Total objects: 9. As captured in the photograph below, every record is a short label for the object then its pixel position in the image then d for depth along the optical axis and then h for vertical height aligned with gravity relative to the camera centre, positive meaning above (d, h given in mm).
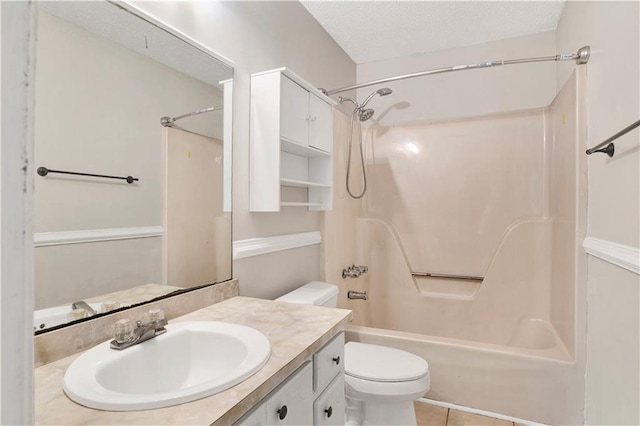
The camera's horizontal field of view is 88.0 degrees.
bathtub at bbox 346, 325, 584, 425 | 1653 -859
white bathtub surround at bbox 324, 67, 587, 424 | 1725 -269
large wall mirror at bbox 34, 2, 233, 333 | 870 +156
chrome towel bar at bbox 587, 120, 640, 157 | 1096 +267
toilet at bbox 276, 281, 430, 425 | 1473 -754
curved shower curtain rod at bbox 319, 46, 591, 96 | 1643 +895
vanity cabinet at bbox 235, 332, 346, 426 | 781 -505
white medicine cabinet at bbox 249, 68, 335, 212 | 1552 +416
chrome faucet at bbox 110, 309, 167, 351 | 889 -332
